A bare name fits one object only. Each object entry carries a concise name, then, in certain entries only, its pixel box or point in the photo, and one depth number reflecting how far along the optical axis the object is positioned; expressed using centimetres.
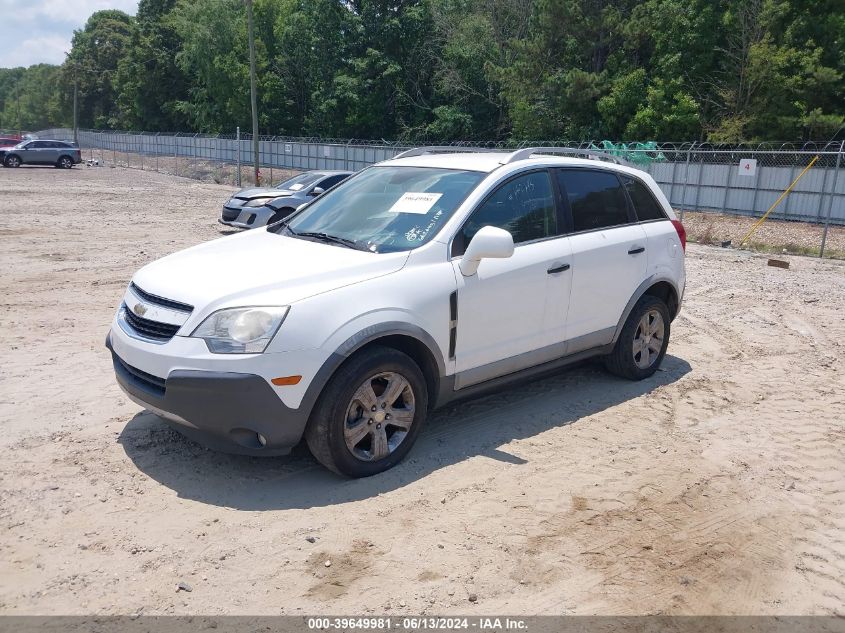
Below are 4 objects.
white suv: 390
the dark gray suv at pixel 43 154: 4144
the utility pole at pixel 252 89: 2914
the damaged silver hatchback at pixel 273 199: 1391
